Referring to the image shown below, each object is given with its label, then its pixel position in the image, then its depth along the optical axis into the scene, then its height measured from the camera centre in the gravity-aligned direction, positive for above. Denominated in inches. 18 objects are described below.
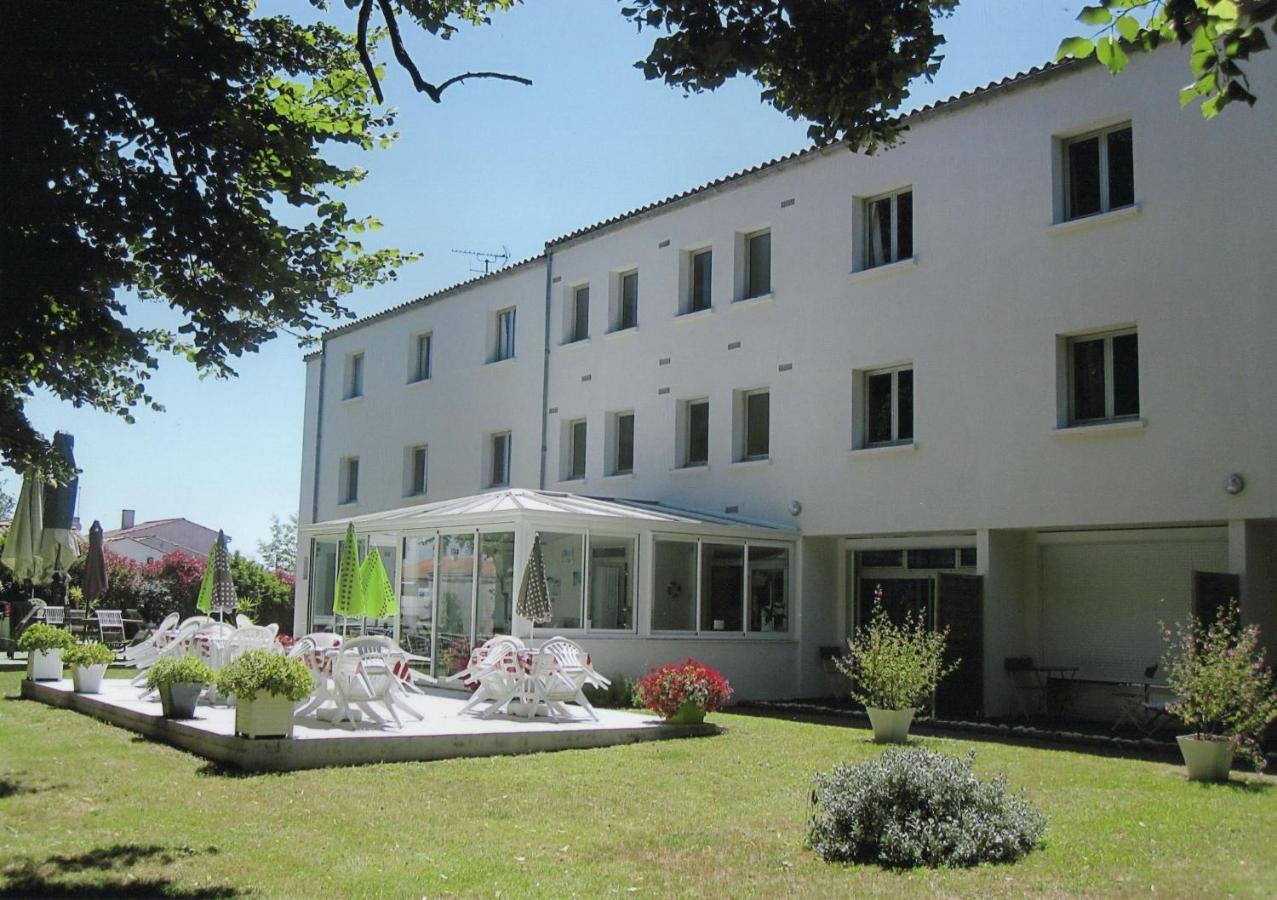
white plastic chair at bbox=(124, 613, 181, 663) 657.6 -32.5
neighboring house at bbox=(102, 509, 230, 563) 2369.6 +108.6
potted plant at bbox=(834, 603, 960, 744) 514.6 -33.6
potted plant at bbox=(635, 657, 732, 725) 526.3 -41.7
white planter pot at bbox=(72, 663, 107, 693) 590.6 -44.9
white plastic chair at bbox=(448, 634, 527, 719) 530.7 -35.7
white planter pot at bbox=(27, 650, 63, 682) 641.6 -42.4
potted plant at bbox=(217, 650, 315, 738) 406.3 -34.0
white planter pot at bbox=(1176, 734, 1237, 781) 420.8 -52.0
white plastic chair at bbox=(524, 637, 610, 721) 531.2 -38.0
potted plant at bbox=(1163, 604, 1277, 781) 420.2 -34.4
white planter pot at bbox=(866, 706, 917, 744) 514.0 -52.1
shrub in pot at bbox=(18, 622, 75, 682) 641.6 -34.9
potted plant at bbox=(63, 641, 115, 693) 590.6 -38.9
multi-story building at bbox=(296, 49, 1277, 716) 566.6 +113.4
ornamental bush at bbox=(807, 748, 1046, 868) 281.7 -51.7
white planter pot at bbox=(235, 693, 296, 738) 410.0 -43.3
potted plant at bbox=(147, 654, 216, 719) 481.1 -38.3
